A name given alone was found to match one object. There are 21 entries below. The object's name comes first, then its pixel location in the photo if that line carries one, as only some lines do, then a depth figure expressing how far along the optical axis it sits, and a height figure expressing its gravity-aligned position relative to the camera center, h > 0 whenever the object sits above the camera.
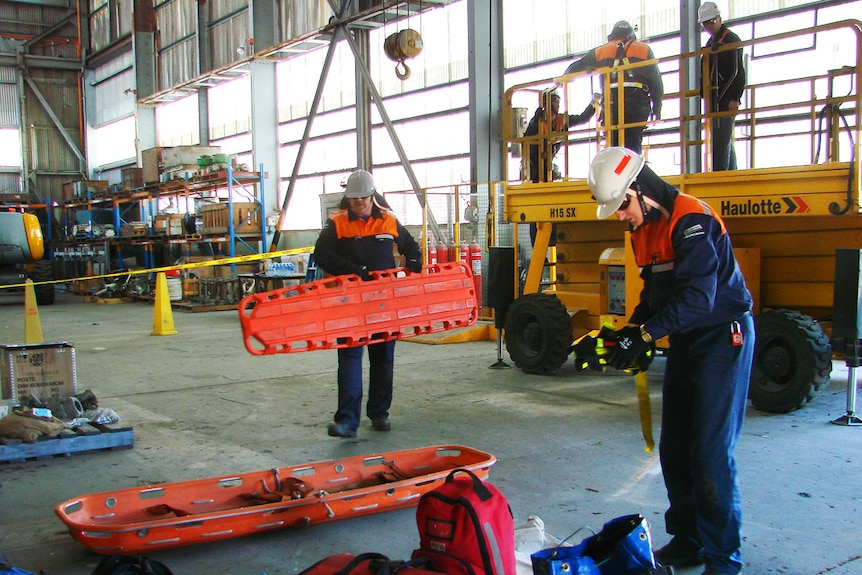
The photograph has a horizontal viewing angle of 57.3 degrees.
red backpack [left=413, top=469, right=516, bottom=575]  2.83 -1.07
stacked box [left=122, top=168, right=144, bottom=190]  24.47 +2.18
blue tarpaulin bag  2.93 -1.21
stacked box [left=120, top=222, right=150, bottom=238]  22.99 +0.51
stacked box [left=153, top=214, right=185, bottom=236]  21.67 +0.62
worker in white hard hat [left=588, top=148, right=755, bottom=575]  3.14 -0.40
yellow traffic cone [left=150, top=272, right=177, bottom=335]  12.50 -1.05
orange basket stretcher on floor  3.53 -1.28
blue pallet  5.24 -1.33
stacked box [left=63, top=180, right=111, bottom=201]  27.50 +2.13
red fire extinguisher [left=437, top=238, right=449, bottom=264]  14.02 -0.23
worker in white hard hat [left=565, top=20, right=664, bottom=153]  7.67 +1.52
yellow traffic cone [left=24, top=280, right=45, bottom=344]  10.45 -1.00
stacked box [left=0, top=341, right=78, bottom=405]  6.06 -0.95
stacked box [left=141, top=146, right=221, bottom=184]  22.25 +2.55
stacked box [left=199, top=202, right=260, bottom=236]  19.66 +0.68
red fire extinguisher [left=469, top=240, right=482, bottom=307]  13.53 -0.36
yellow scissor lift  6.16 -0.12
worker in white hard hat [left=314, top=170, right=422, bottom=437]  5.66 -0.10
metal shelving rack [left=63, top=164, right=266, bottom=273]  19.59 +1.31
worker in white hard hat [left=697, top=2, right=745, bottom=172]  7.10 +1.40
